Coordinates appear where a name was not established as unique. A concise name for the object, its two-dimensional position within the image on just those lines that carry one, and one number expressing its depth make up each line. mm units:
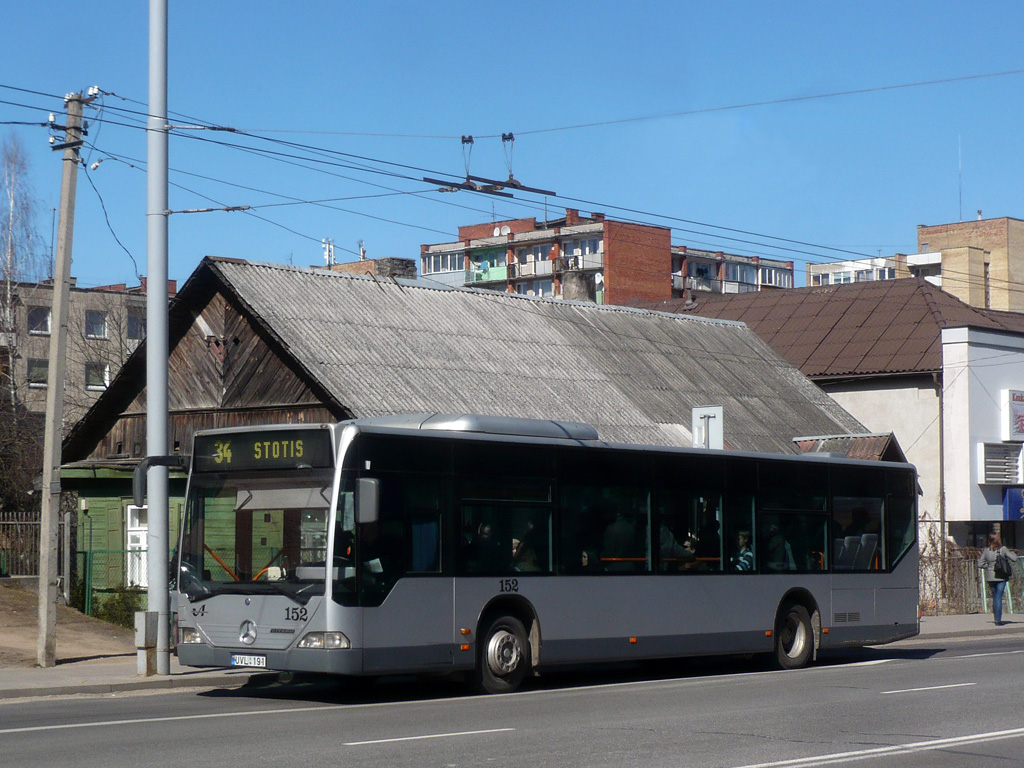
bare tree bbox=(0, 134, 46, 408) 49594
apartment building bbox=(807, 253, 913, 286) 123688
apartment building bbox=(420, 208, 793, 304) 101125
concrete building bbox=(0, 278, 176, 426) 51312
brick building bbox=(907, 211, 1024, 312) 82812
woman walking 28203
